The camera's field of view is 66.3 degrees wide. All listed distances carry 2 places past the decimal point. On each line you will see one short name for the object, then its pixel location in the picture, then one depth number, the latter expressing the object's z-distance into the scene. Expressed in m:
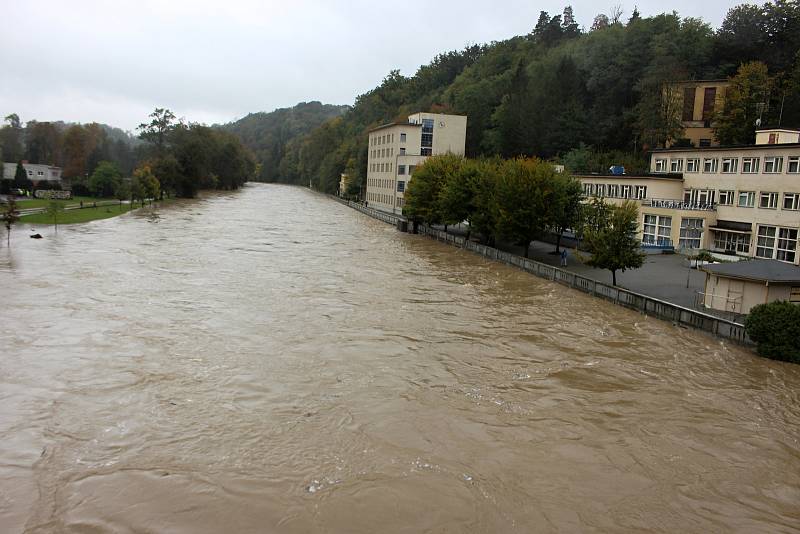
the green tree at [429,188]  56.97
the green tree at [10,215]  42.38
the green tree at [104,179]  90.38
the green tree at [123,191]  80.41
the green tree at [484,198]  44.84
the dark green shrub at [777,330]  20.33
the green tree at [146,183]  75.99
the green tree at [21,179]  86.44
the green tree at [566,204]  40.09
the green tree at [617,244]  30.22
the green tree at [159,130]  111.93
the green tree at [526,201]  39.91
